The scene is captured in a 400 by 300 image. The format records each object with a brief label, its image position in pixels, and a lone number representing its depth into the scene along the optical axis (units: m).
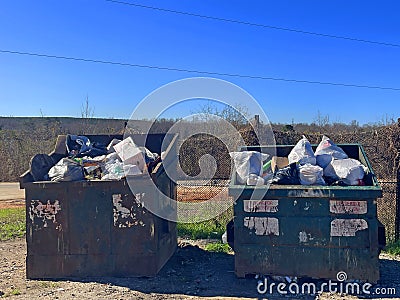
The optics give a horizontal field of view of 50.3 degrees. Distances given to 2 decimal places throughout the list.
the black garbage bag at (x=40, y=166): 5.12
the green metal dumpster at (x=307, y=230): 4.38
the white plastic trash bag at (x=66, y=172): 4.92
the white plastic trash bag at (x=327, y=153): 5.15
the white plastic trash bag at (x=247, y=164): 4.83
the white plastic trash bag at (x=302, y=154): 5.04
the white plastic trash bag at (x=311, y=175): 4.66
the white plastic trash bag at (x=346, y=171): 4.65
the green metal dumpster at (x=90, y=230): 4.79
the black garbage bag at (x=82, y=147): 5.90
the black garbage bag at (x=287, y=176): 4.71
